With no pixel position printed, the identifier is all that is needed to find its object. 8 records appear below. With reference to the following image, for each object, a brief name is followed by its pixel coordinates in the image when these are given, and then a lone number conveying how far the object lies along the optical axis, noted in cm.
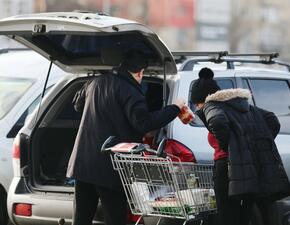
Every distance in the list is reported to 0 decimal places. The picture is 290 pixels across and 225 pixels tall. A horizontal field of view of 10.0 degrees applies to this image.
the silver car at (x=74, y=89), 1201
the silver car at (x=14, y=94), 1598
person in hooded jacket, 1164
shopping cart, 1136
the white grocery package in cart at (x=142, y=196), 1161
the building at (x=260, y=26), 13331
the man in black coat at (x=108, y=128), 1189
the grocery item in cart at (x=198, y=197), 1142
